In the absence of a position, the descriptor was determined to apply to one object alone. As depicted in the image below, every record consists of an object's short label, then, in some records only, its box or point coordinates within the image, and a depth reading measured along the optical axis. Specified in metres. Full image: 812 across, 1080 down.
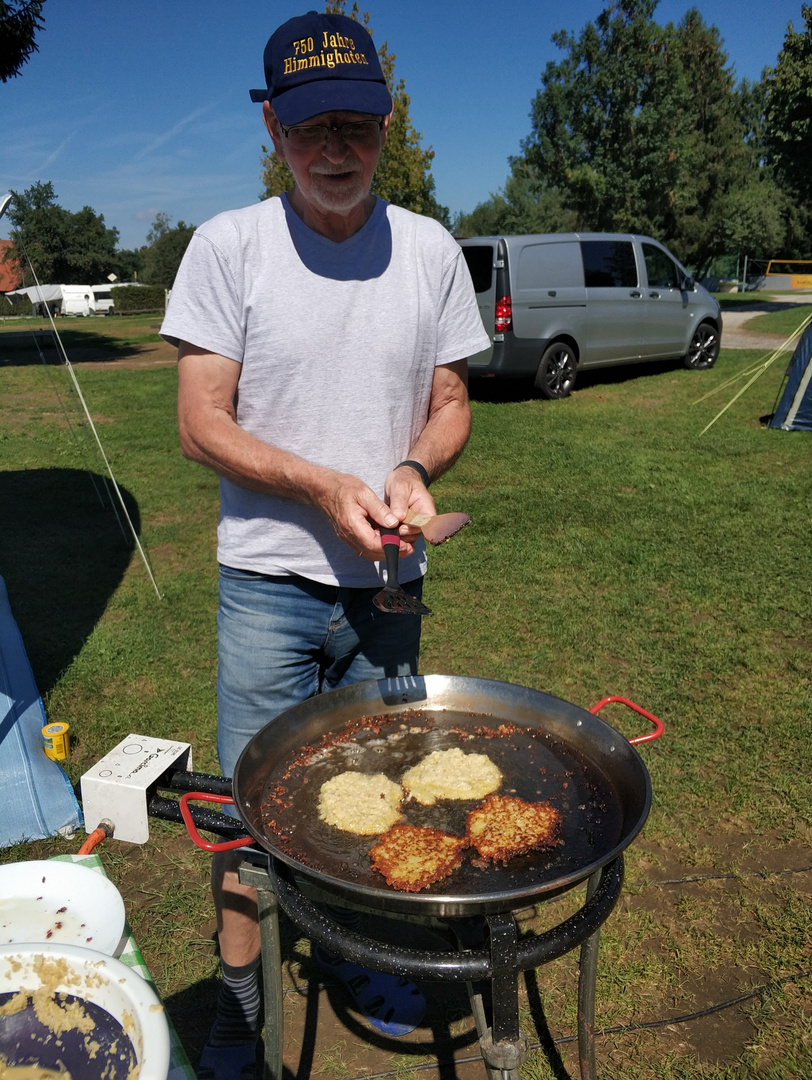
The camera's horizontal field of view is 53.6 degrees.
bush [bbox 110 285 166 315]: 48.16
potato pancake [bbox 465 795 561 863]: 1.55
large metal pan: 1.36
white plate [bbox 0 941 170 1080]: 1.01
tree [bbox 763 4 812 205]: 26.44
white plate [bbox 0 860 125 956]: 1.35
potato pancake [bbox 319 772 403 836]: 1.64
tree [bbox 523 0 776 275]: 34.56
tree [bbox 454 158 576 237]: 65.06
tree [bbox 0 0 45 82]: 13.79
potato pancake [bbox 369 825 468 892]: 1.46
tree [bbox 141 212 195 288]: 63.06
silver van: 11.03
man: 1.83
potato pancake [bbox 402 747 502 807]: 1.73
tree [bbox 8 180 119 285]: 55.22
